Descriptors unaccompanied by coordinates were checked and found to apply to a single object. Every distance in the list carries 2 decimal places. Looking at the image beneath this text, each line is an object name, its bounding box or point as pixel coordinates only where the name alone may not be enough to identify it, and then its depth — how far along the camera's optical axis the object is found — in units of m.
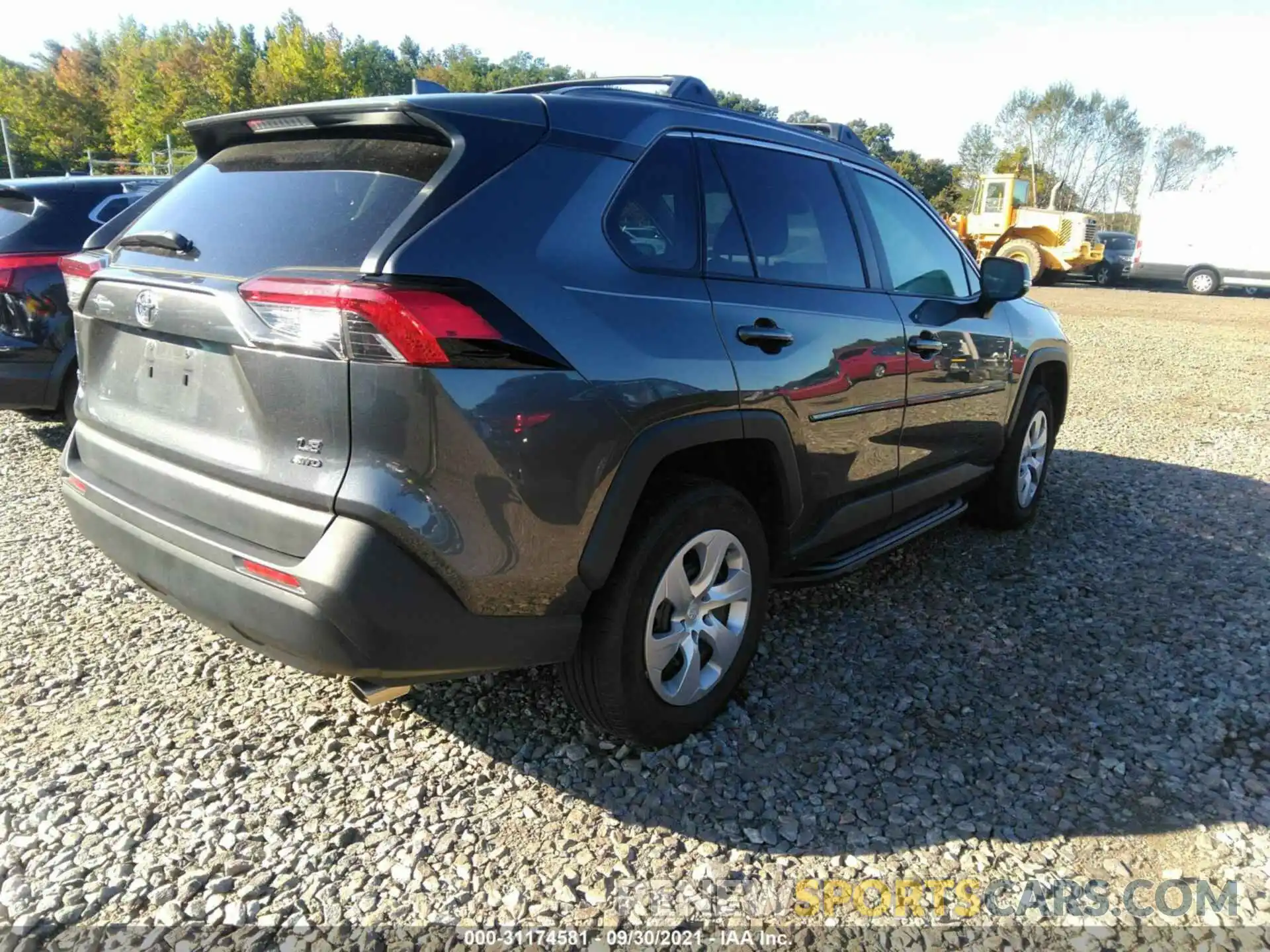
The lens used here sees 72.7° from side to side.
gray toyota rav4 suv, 1.93
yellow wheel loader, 25.14
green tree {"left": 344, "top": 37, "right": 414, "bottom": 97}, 54.81
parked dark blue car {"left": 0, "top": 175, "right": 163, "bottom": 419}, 4.98
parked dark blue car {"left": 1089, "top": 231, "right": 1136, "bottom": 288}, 28.16
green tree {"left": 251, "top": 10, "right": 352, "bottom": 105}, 46.84
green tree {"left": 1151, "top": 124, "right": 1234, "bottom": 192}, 64.69
